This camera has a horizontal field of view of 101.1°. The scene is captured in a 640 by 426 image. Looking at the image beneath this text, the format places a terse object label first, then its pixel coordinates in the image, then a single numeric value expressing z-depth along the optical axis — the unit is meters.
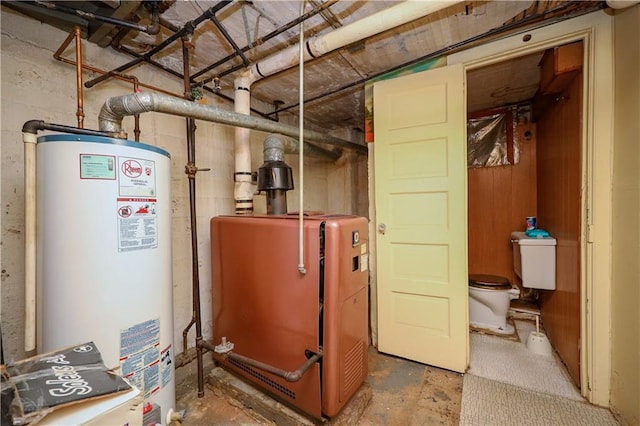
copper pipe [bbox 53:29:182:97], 1.24
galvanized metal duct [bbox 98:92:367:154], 1.19
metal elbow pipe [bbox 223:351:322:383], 1.20
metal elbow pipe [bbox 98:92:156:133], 1.18
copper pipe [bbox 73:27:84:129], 1.21
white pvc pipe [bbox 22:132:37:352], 1.00
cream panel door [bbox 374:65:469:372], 1.81
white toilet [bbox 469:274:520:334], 2.31
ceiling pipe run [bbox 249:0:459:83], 1.22
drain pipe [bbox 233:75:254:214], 1.83
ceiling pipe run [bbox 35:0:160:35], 1.17
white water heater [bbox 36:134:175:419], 1.00
